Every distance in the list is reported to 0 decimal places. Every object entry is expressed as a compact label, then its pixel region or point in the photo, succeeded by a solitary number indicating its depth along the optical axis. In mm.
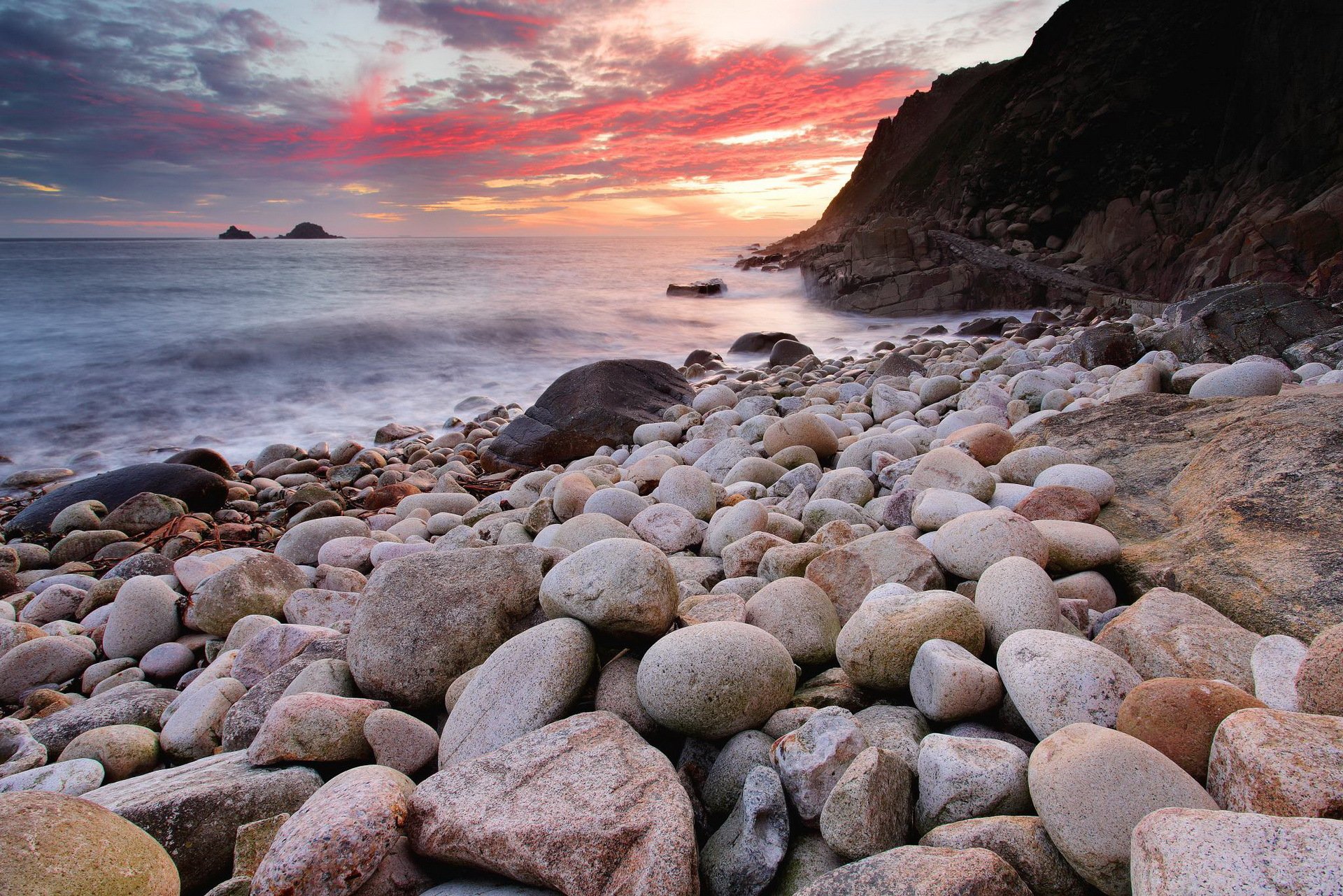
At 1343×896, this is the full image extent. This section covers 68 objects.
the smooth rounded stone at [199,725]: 1996
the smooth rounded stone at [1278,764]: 1021
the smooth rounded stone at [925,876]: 1011
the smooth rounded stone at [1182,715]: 1228
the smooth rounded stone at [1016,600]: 1713
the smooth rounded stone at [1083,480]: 2668
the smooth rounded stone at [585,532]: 2775
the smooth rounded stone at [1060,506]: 2494
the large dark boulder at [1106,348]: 6012
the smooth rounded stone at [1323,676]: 1268
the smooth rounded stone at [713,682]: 1499
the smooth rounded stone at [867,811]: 1189
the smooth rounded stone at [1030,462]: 3020
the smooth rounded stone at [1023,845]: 1101
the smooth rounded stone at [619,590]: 1777
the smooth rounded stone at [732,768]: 1434
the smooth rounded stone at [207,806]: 1472
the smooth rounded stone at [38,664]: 2693
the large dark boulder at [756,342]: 13391
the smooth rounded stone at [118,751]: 1952
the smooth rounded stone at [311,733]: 1628
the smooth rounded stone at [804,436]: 4230
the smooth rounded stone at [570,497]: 3436
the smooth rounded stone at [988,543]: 2061
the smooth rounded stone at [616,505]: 3219
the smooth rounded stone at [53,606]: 3389
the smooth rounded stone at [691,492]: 3322
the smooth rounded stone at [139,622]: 2859
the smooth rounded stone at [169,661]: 2729
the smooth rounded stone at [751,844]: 1228
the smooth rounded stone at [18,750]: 1950
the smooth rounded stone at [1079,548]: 2172
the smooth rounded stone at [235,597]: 2781
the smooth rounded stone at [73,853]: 1138
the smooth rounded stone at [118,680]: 2613
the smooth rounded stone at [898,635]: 1636
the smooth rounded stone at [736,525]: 2779
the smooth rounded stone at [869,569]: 2135
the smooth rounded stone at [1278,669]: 1360
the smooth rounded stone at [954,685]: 1482
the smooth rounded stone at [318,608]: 2709
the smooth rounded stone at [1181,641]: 1535
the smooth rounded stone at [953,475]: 2840
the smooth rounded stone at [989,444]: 3426
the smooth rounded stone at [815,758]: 1295
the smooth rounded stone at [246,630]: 2635
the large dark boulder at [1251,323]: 5461
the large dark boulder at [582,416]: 6316
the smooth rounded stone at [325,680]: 1979
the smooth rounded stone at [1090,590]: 2082
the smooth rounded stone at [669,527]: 2965
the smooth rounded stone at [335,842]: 1174
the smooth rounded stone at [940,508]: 2543
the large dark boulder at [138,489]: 5444
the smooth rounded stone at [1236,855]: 852
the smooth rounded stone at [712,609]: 1957
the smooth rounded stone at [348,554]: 3510
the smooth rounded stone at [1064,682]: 1383
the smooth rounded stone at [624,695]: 1609
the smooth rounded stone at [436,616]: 1944
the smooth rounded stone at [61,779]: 1788
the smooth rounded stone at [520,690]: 1611
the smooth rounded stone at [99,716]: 2148
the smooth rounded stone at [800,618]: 1878
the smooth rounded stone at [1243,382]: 3432
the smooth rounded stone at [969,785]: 1241
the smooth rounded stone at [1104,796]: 1060
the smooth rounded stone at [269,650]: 2248
